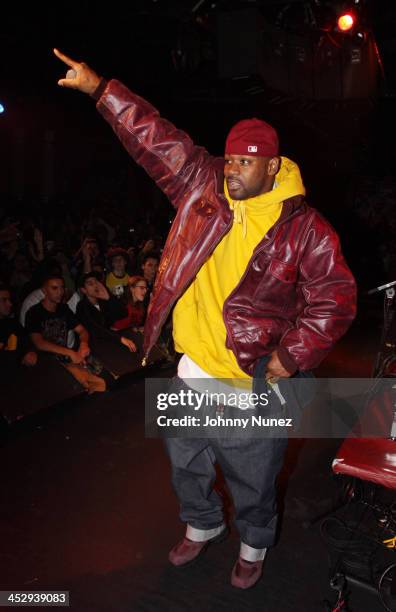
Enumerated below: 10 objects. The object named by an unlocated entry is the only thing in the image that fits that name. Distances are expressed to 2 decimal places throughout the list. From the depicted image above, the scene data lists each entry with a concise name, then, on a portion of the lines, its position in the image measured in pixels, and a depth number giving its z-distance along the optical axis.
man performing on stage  2.18
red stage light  7.25
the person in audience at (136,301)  6.16
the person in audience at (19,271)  6.10
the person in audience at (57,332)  4.75
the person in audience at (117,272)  6.31
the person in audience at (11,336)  4.50
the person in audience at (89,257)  7.19
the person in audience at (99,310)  5.58
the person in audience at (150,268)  6.64
